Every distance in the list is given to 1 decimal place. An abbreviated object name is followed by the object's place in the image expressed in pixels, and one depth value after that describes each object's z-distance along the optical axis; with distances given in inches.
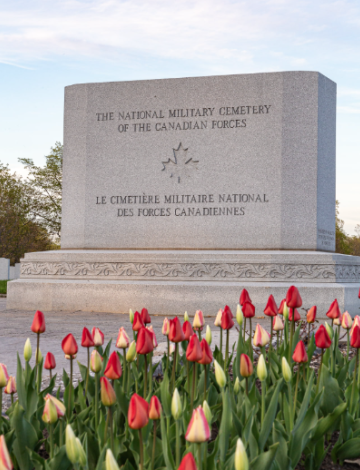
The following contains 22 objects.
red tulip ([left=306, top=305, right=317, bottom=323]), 107.7
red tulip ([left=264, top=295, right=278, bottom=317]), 102.4
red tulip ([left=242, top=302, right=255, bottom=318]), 97.4
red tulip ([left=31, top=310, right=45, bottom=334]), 86.0
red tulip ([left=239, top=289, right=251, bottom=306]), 101.8
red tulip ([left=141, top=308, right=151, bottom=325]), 99.6
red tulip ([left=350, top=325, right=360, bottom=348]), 86.7
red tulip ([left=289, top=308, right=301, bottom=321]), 109.0
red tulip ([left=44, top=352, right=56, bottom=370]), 85.6
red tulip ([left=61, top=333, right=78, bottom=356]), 78.9
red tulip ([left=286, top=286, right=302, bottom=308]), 98.0
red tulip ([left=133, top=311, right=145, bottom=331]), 88.0
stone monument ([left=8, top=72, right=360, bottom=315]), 348.8
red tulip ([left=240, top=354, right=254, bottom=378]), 75.6
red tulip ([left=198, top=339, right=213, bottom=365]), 73.3
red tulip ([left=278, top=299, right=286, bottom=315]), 117.5
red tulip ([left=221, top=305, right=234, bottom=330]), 94.3
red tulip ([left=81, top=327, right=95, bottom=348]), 83.6
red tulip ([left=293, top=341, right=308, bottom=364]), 79.4
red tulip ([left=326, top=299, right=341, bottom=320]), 106.3
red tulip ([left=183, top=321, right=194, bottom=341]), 86.4
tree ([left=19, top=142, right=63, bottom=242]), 1557.6
